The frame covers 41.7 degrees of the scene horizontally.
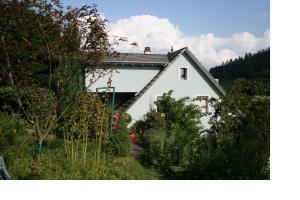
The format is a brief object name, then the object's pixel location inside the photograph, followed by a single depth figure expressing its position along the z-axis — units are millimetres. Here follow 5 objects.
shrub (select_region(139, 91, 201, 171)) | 7281
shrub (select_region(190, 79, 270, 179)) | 6215
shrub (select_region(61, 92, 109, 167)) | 6984
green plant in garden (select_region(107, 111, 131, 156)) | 7469
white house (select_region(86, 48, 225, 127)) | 14203
